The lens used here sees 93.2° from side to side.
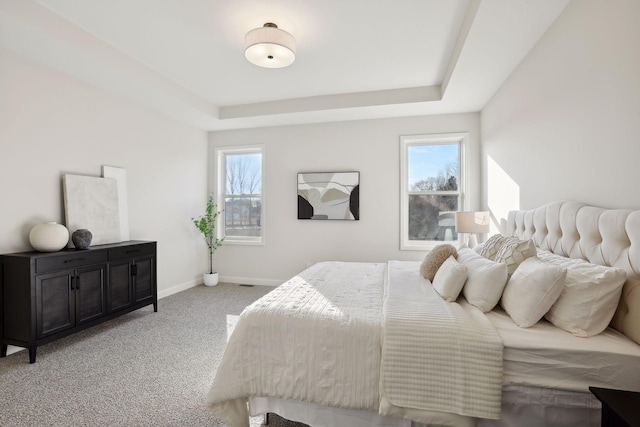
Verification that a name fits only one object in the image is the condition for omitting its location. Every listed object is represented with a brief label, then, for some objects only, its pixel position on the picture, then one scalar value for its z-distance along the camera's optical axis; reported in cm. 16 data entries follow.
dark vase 293
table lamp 345
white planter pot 489
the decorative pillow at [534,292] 149
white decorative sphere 268
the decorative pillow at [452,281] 190
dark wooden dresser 246
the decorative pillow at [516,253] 186
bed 135
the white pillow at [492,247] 220
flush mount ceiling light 249
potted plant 486
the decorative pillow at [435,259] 240
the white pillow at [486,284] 174
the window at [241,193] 514
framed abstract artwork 460
